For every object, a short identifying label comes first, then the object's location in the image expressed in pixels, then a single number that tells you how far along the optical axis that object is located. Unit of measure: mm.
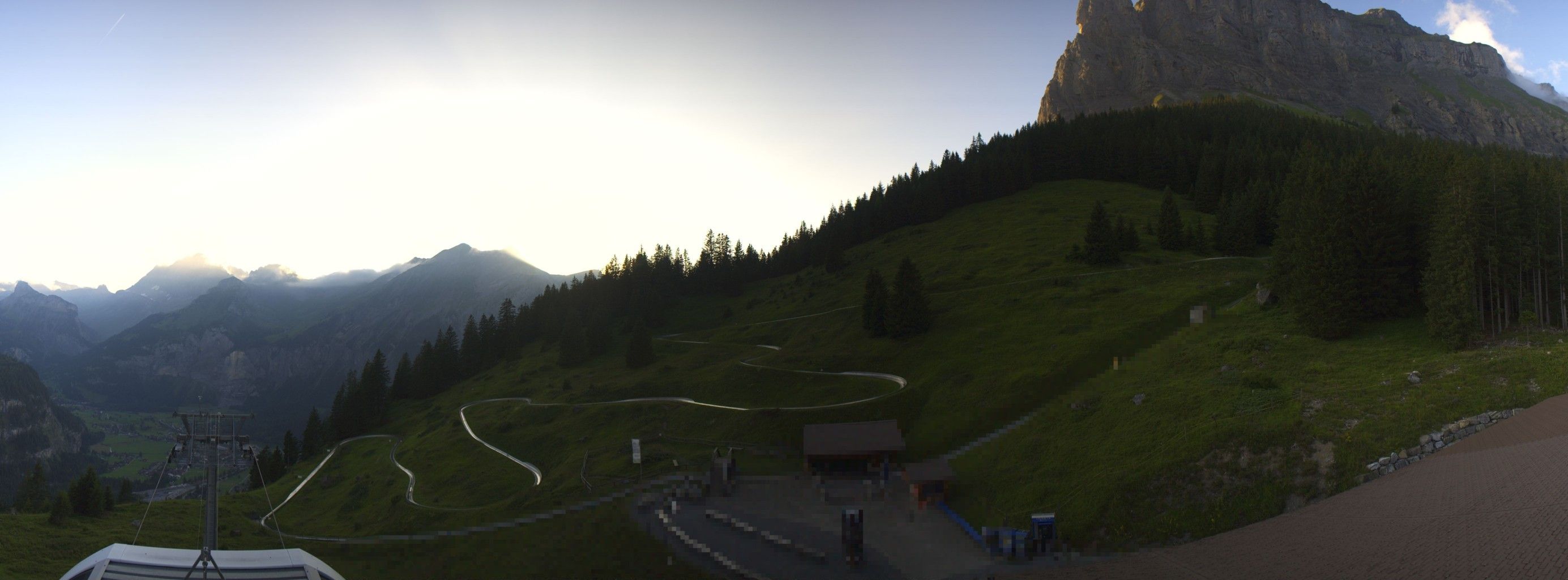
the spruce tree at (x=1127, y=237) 96562
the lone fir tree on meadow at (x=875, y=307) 84625
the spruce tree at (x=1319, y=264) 53312
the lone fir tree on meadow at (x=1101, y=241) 92938
